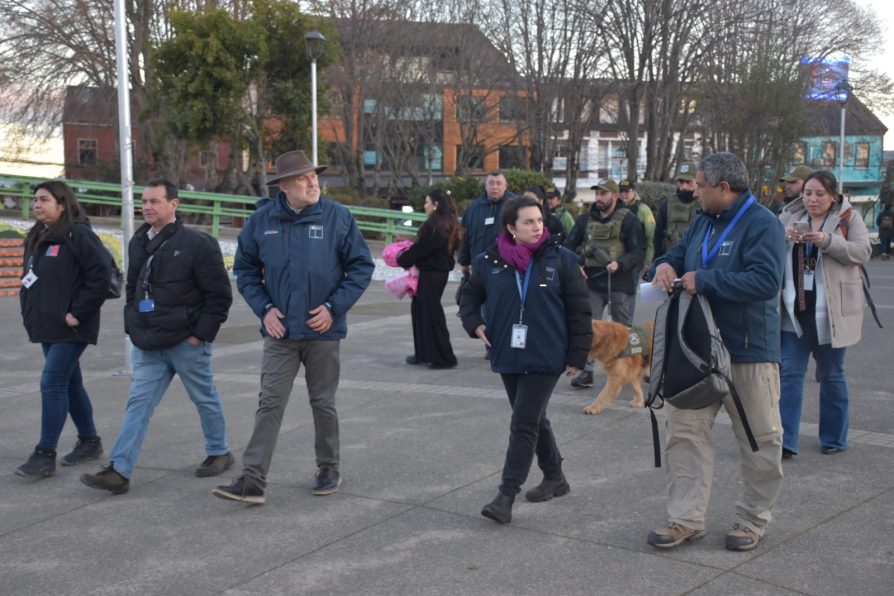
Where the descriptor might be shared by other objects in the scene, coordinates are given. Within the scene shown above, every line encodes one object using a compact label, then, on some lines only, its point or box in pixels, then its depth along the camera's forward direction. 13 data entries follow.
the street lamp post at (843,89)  40.69
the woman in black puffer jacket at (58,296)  6.30
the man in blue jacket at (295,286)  5.54
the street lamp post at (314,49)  20.84
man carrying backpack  4.57
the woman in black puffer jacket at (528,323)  5.13
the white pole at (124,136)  9.57
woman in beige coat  6.16
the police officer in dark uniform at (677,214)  9.24
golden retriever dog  7.78
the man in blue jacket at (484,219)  9.62
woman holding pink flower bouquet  9.95
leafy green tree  24.28
